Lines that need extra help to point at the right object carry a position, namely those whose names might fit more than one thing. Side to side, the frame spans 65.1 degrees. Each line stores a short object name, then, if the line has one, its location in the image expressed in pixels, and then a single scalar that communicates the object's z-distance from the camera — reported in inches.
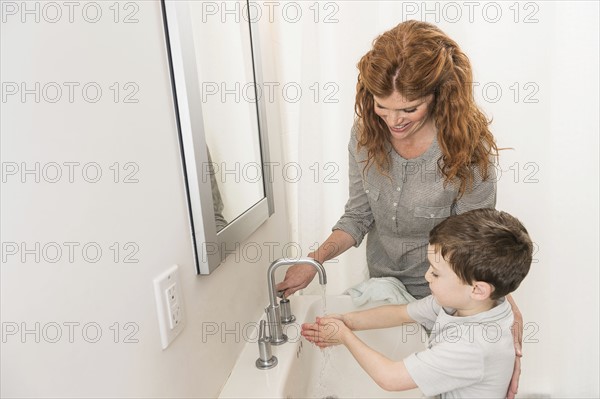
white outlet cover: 27.6
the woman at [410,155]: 37.4
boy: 33.5
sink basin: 43.0
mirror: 30.0
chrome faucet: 36.5
